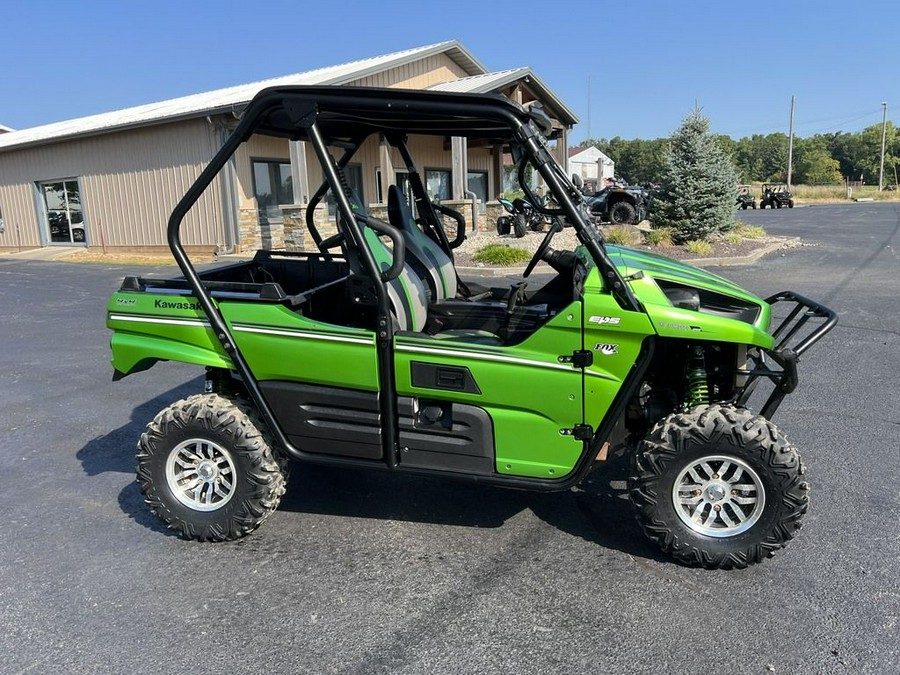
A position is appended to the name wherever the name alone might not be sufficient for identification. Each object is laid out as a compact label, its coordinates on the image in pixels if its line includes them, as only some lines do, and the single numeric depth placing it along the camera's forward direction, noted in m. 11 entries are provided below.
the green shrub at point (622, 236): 15.69
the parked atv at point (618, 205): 20.41
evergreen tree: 15.98
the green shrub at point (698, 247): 14.83
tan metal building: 18.50
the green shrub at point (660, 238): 16.02
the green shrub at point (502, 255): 13.80
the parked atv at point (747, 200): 42.83
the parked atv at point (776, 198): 42.66
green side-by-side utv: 3.18
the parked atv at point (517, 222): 15.41
